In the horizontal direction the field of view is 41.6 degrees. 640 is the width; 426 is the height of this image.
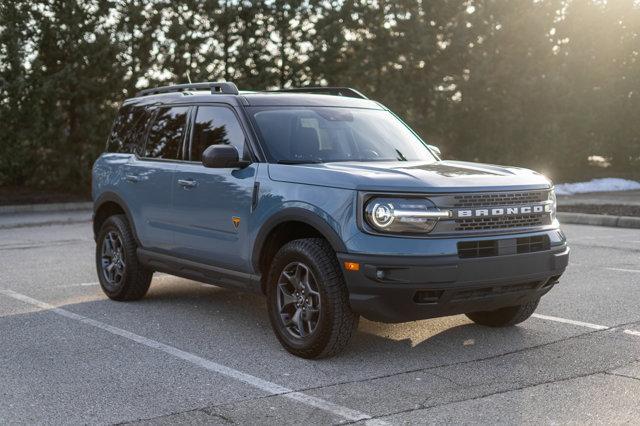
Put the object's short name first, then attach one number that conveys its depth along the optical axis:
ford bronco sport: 5.49
